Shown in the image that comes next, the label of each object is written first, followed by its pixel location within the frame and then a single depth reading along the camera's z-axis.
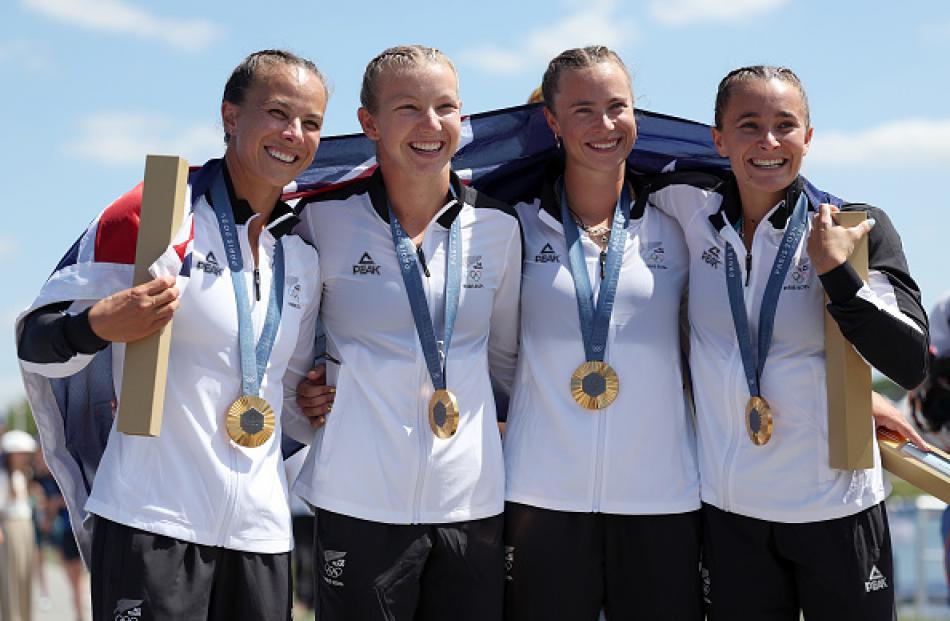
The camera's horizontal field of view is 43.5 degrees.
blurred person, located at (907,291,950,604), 6.45
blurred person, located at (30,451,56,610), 14.51
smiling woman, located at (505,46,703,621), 4.43
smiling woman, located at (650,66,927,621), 4.25
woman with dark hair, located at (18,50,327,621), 3.81
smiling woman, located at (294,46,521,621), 4.27
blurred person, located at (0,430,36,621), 12.60
